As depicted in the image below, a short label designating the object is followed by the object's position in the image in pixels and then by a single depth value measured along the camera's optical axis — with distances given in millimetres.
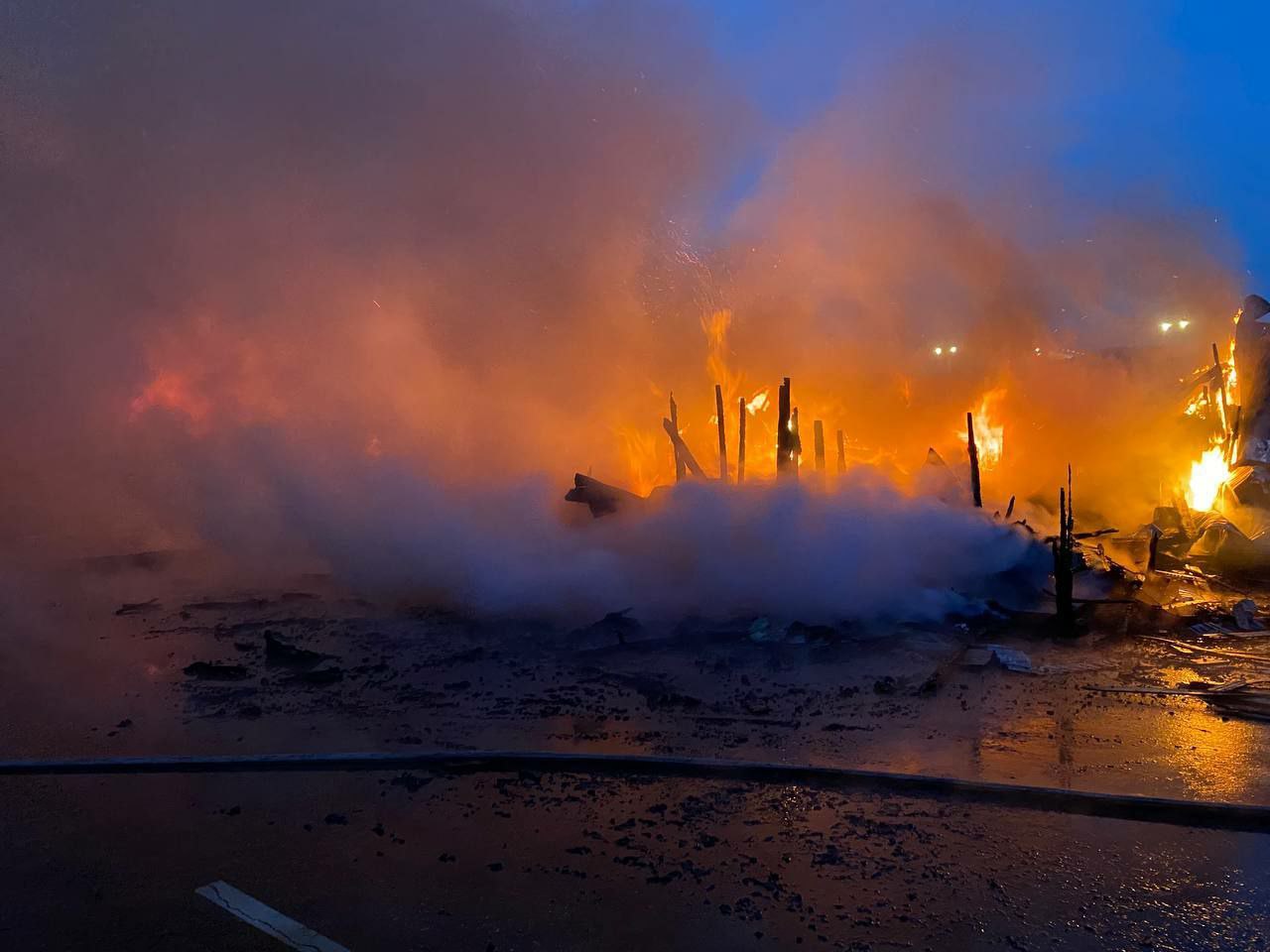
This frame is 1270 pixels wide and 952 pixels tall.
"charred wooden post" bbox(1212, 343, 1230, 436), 23853
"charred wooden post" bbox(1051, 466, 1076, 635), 11094
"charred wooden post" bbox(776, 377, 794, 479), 15995
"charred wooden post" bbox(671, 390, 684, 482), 20719
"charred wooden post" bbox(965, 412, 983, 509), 19306
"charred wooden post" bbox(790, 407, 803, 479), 17553
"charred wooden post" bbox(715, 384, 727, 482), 22609
